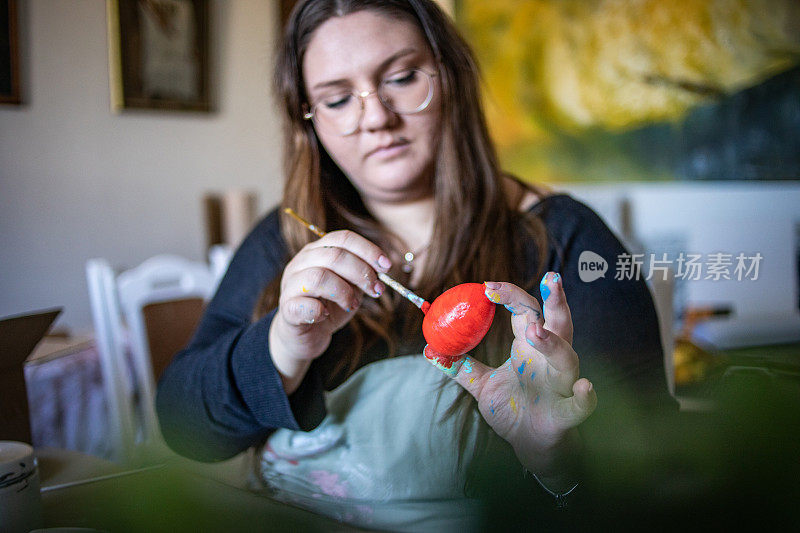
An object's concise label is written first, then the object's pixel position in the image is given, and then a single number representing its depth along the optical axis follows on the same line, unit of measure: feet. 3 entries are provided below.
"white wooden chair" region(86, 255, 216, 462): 3.27
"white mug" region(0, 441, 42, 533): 1.21
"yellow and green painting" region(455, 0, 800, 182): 4.41
